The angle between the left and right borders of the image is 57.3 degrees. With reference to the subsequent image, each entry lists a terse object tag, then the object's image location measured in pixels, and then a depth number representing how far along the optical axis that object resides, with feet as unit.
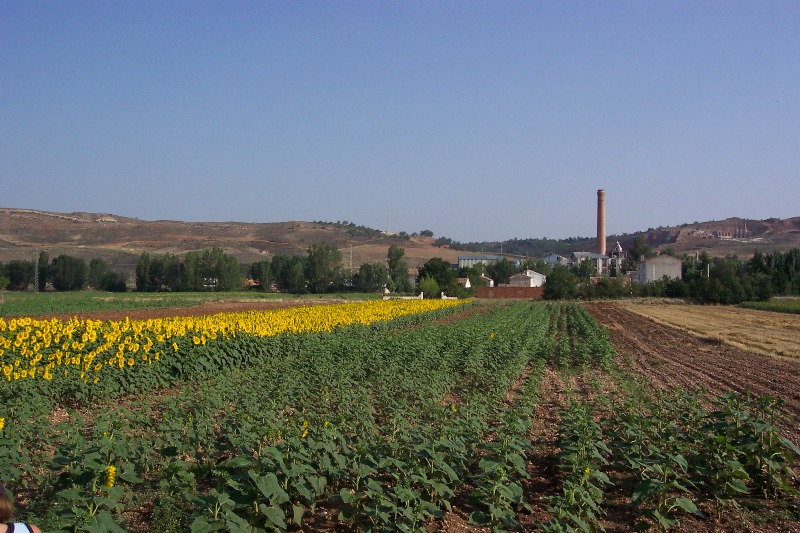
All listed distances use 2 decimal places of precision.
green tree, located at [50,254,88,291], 289.53
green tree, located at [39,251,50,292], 287.89
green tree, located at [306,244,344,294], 301.63
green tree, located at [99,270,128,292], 286.25
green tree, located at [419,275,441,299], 244.83
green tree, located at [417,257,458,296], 262.67
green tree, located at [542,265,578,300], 251.39
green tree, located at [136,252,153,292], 288.51
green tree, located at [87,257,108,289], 296.22
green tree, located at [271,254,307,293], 303.48
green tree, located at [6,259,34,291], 280.10
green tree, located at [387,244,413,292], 304.91
